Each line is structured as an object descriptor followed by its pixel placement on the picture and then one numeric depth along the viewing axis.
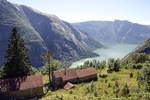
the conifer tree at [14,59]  42.66
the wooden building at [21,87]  32.78
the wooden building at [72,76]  45.75
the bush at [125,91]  23.44
